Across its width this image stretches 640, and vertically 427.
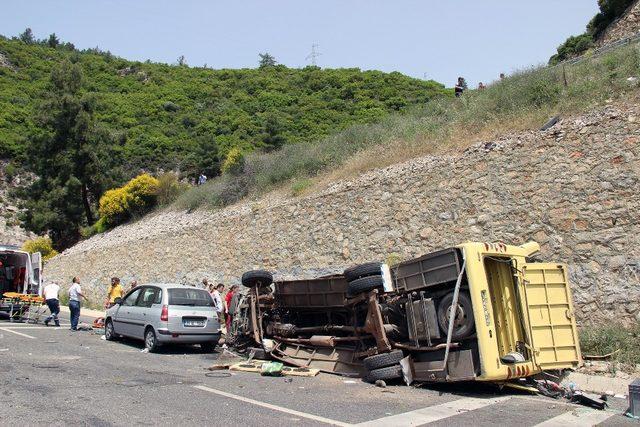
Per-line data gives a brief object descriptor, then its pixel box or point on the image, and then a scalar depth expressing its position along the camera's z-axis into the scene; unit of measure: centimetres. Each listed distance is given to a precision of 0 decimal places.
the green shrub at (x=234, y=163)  2672
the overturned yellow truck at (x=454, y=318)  848
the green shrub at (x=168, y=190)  3058
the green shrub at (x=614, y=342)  987
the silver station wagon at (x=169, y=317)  1234
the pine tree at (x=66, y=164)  3494
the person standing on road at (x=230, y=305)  1351
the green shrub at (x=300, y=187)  2086
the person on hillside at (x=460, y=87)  2323
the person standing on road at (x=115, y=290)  1765
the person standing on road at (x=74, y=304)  1656
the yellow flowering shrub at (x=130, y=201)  3116
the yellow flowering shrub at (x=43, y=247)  3447
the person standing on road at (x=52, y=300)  1739
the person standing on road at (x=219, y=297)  1616
